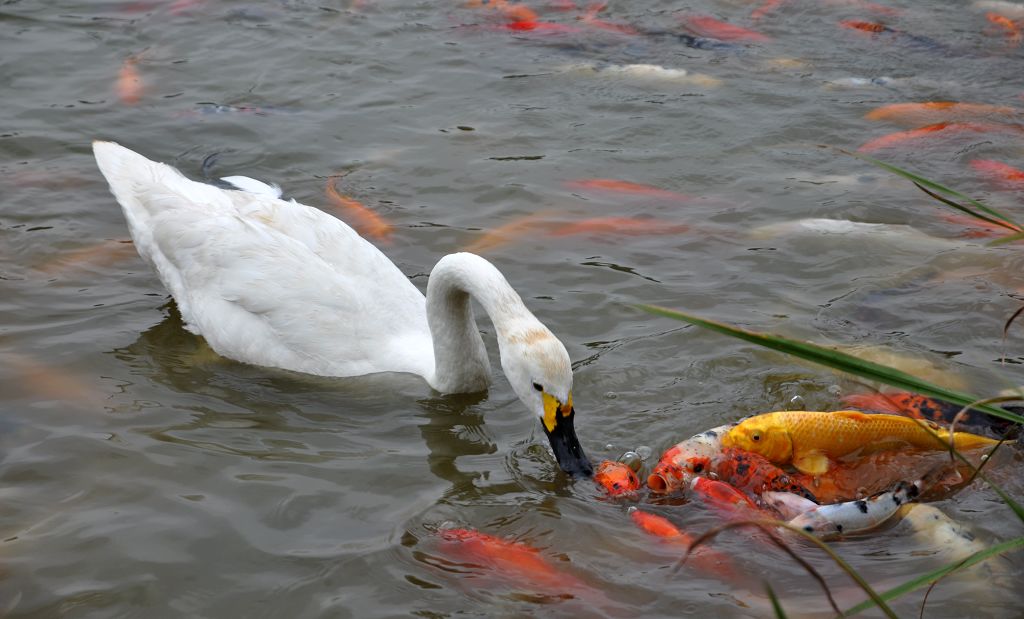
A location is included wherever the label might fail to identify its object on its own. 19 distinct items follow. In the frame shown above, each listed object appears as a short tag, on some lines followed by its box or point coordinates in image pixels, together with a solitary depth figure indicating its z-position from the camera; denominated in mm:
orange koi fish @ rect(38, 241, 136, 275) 7238
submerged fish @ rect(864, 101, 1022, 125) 9281
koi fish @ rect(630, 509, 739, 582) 4578
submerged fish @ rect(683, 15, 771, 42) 10930
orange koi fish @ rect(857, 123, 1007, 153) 8750
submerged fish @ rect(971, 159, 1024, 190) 8102
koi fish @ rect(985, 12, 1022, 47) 10758
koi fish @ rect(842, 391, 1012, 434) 5035
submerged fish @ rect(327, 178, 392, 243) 7730
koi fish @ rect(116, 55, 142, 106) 9555
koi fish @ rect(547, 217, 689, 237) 7742
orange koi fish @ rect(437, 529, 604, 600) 4508
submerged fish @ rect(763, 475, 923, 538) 4574
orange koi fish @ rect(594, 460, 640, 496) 4988
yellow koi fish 4914
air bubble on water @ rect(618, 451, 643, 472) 5316
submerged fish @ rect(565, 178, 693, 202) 8219
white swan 6000
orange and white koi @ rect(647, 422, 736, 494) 4922
